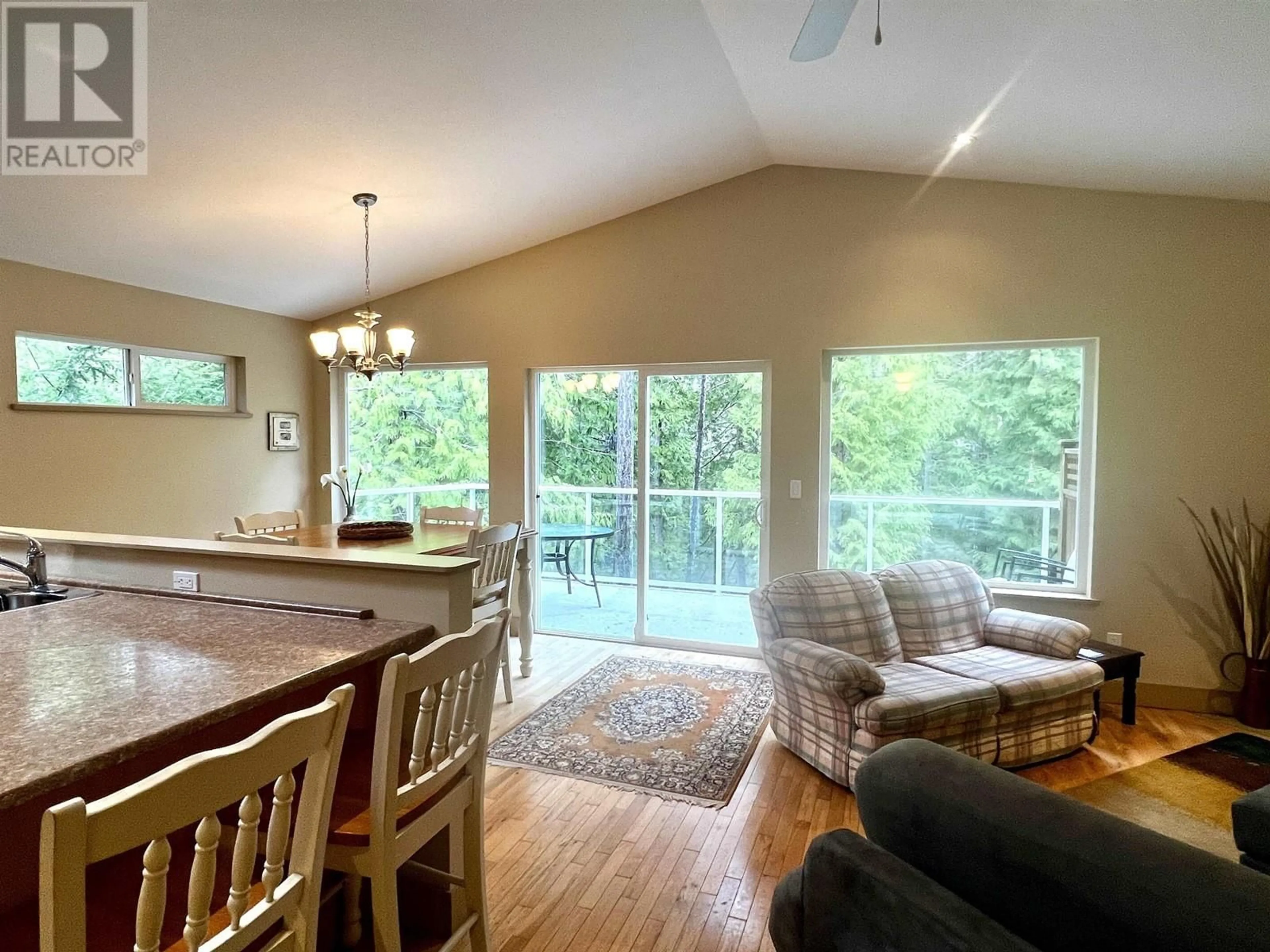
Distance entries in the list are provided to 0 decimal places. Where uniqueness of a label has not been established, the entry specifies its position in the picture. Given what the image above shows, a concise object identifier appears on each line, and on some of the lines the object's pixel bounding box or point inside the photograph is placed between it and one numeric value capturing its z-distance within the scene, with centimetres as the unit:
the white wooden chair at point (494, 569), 328
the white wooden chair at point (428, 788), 124
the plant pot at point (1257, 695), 328
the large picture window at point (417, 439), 501
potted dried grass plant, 329
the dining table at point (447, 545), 336
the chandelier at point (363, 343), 340
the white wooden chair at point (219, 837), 70
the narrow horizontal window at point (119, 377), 360
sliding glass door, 442
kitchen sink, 196
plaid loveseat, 263
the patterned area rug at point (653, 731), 283
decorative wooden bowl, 352
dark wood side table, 316
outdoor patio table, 478
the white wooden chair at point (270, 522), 371
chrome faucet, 200
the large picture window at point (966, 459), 379
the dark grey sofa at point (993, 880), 94
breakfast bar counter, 177
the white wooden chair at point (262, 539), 310
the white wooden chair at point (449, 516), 427
